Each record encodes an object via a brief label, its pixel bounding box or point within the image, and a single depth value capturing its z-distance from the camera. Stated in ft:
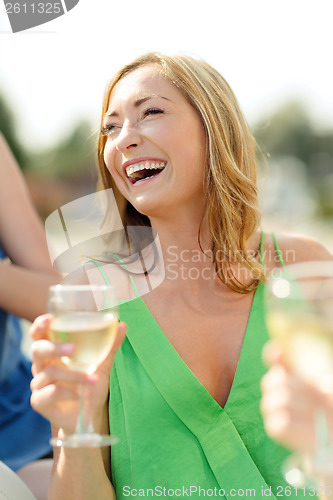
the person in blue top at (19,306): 4.28
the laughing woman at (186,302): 3.78
